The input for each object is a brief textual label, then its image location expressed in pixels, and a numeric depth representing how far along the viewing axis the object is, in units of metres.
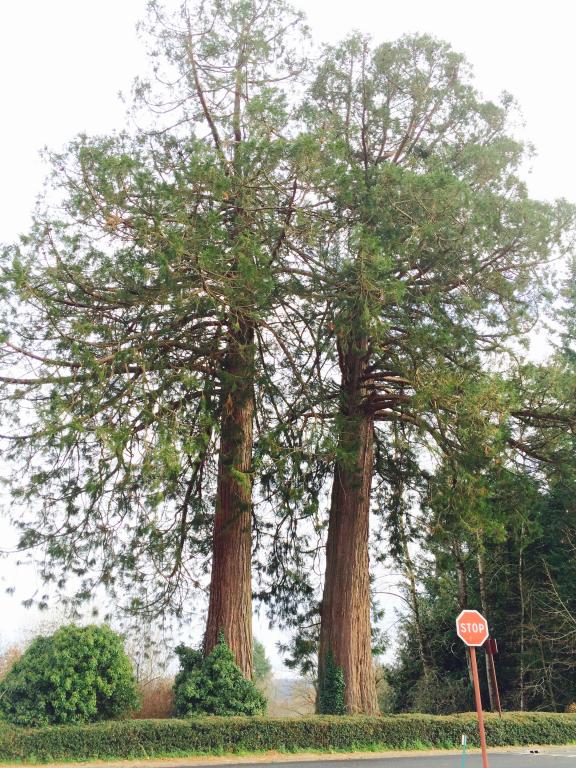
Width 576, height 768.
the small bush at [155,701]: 16.03
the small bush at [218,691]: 14.28
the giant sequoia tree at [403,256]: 13.72
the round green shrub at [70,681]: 12.95
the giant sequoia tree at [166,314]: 12.68
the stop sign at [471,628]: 10.52
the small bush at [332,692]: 15.40
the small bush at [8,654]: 27.33
